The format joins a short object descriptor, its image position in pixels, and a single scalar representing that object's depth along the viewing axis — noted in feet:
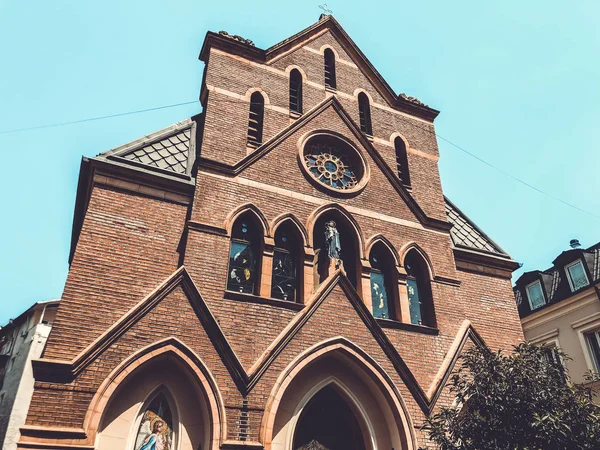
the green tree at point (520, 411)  26.86
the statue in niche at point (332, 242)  39.99
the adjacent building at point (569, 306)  72.08
